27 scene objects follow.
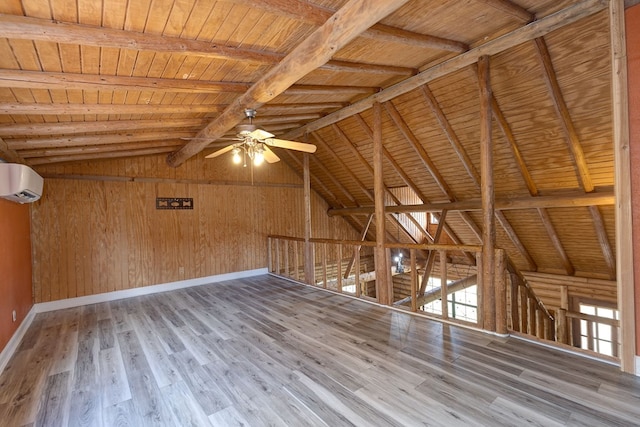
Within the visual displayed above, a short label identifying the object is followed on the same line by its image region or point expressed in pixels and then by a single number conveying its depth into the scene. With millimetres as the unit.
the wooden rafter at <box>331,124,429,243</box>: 5891
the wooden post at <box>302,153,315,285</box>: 5962
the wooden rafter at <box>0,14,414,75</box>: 1689
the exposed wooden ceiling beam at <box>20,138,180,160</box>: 3975
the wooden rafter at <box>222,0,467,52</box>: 1974
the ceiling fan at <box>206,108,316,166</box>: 3139
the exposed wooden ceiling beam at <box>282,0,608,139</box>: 2695
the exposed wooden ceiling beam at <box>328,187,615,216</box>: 4180
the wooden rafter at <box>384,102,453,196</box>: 4754
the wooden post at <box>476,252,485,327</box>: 3375
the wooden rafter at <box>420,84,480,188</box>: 4238
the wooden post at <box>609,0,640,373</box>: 2379
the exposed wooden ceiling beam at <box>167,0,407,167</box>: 2012
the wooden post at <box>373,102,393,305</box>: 4402
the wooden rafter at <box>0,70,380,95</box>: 2137
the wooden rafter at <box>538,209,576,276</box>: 5082
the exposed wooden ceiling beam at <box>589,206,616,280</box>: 4559
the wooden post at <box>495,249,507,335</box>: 3199
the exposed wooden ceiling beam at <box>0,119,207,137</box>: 2959
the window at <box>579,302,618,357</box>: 6078
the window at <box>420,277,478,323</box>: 8547
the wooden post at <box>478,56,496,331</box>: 3252
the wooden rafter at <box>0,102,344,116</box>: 2523
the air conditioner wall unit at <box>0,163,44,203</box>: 2891
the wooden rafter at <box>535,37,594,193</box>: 3223
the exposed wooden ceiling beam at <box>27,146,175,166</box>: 4402
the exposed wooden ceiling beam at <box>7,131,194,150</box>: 3460
